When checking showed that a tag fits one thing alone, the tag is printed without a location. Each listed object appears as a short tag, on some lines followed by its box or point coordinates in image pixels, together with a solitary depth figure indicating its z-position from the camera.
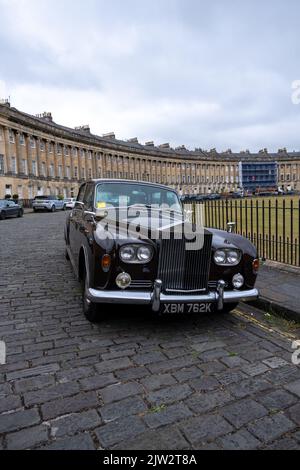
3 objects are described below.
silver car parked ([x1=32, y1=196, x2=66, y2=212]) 37.16
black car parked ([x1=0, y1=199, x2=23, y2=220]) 26.31
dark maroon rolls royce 3.92
